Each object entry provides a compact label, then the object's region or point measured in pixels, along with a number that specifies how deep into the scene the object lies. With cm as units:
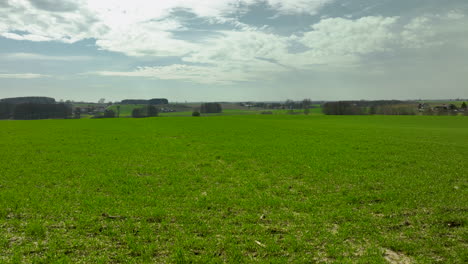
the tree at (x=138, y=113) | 14935
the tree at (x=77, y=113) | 14925
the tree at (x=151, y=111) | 15375
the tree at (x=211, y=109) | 19675
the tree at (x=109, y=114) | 14312
